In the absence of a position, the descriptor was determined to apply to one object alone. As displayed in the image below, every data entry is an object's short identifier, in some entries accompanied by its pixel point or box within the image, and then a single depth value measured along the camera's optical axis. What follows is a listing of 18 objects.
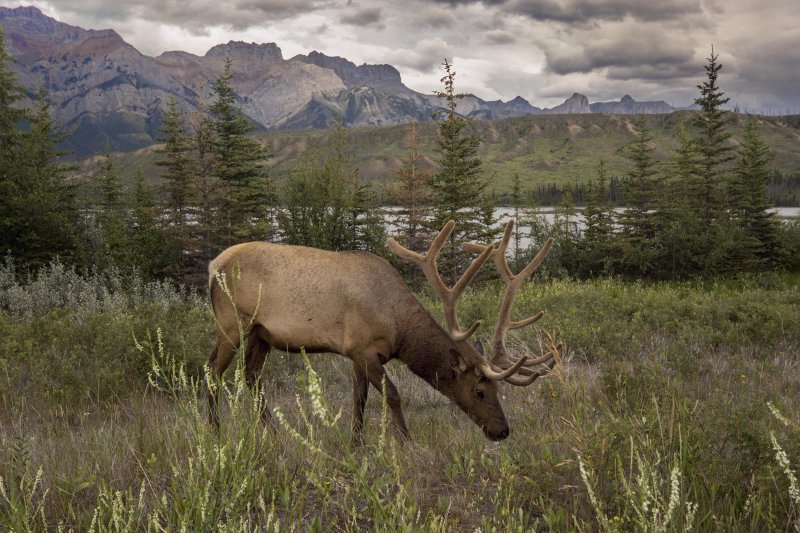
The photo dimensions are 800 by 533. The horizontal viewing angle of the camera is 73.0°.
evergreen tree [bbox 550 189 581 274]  35.66
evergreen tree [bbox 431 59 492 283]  26.02
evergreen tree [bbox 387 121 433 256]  26.59
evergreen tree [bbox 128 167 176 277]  27.73
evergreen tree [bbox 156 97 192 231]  28.23
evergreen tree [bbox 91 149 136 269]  22.94
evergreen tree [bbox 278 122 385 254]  27.44
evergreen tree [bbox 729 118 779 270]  30.88
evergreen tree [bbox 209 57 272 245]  26.56
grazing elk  4.45
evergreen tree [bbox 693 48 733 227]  32.09
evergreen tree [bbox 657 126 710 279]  31.64
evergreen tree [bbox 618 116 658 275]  32.03
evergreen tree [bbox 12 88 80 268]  18.08
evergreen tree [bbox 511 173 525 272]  35.50
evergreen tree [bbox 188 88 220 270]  26.58
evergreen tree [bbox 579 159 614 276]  34.28
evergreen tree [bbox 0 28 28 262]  17.67
